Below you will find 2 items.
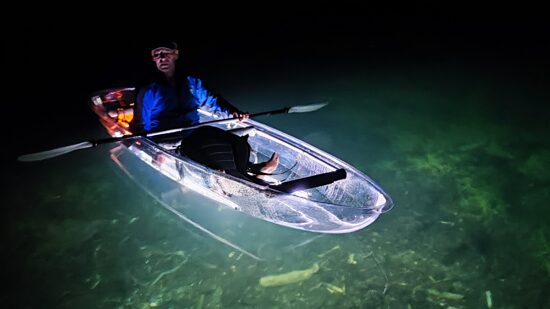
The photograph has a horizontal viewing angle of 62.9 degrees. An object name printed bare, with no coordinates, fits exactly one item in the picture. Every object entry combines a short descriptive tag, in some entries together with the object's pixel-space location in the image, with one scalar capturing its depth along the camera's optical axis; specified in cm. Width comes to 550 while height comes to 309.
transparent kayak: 437
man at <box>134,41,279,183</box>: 489
